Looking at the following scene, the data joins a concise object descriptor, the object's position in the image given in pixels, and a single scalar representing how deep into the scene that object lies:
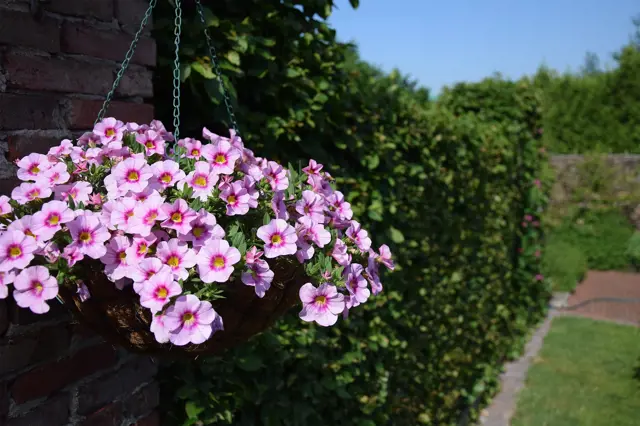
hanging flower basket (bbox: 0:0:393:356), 0.52
